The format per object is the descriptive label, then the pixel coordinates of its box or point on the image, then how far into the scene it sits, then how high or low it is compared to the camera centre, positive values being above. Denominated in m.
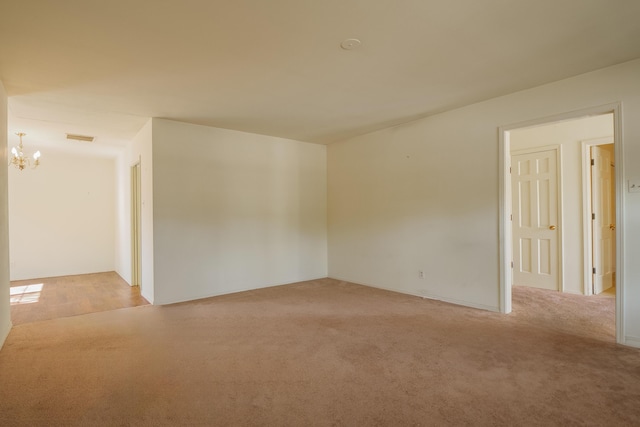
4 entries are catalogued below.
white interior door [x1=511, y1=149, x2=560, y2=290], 4.90 -0.15
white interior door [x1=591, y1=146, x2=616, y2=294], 4.62 -0.15
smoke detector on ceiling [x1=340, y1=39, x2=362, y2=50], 2.48 +1.30
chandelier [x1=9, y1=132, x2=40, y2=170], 4.60 +0.87
